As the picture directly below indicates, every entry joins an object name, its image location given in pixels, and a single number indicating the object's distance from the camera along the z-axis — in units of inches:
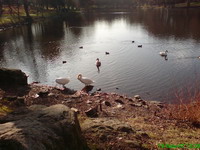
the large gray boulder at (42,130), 157.6
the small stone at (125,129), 272.9
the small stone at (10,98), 442.1
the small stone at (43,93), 531.0
